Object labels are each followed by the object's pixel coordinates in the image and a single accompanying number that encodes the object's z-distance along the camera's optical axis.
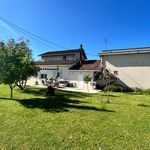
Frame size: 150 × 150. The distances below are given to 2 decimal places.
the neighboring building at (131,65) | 20.50
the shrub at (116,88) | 20.30
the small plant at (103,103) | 9.74
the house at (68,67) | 25.06
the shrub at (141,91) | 19.23
